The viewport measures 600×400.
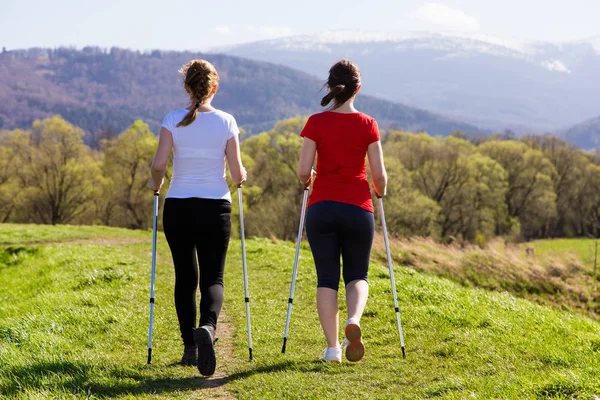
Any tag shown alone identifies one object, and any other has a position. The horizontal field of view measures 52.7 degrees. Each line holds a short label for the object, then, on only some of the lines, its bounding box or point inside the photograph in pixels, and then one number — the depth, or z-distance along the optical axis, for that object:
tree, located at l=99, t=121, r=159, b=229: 53.09
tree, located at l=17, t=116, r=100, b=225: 55.78
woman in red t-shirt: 6.12
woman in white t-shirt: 6.09
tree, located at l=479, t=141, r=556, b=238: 67.38
